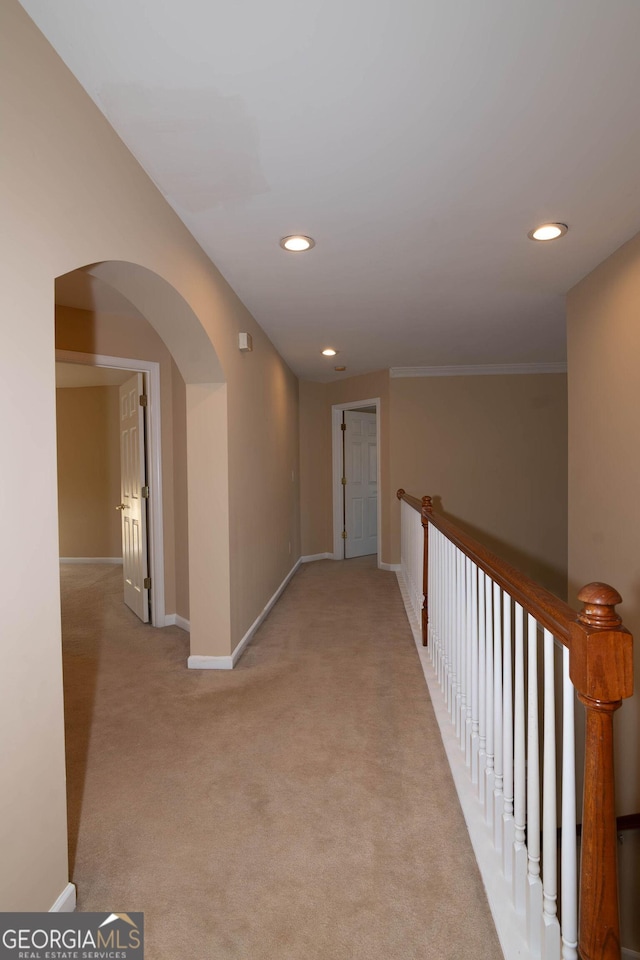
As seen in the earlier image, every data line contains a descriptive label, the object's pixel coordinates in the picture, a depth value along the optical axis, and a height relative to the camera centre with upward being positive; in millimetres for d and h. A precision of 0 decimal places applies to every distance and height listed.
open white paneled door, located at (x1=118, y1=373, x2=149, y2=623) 4285 -257
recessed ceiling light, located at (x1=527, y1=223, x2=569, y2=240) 2645 +1138
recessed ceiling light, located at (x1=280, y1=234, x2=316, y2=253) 2734 +1128
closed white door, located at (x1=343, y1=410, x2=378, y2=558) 7352 -285
